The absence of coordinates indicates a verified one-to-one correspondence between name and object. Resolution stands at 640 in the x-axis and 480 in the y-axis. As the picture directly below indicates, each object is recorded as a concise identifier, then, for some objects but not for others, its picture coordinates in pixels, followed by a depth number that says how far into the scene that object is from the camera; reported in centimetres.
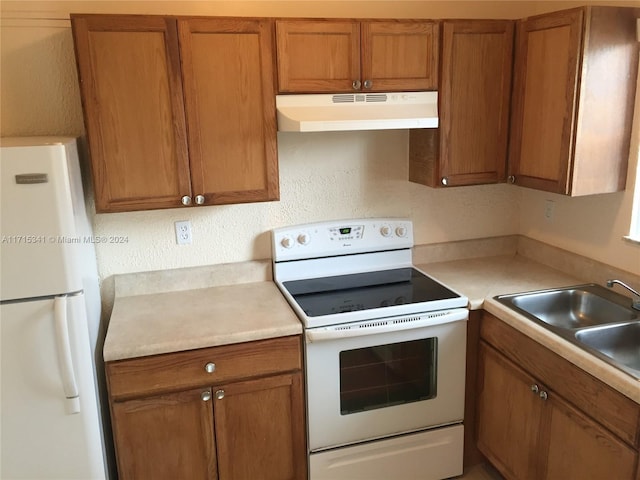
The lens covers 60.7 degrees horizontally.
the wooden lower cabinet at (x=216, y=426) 205
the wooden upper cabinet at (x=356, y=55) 215
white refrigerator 170
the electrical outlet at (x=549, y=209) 275
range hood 209
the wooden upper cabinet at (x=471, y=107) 234
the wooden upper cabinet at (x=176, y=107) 200
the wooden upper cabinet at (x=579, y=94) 209
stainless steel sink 230
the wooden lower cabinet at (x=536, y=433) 174
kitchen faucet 205
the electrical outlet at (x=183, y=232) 249
